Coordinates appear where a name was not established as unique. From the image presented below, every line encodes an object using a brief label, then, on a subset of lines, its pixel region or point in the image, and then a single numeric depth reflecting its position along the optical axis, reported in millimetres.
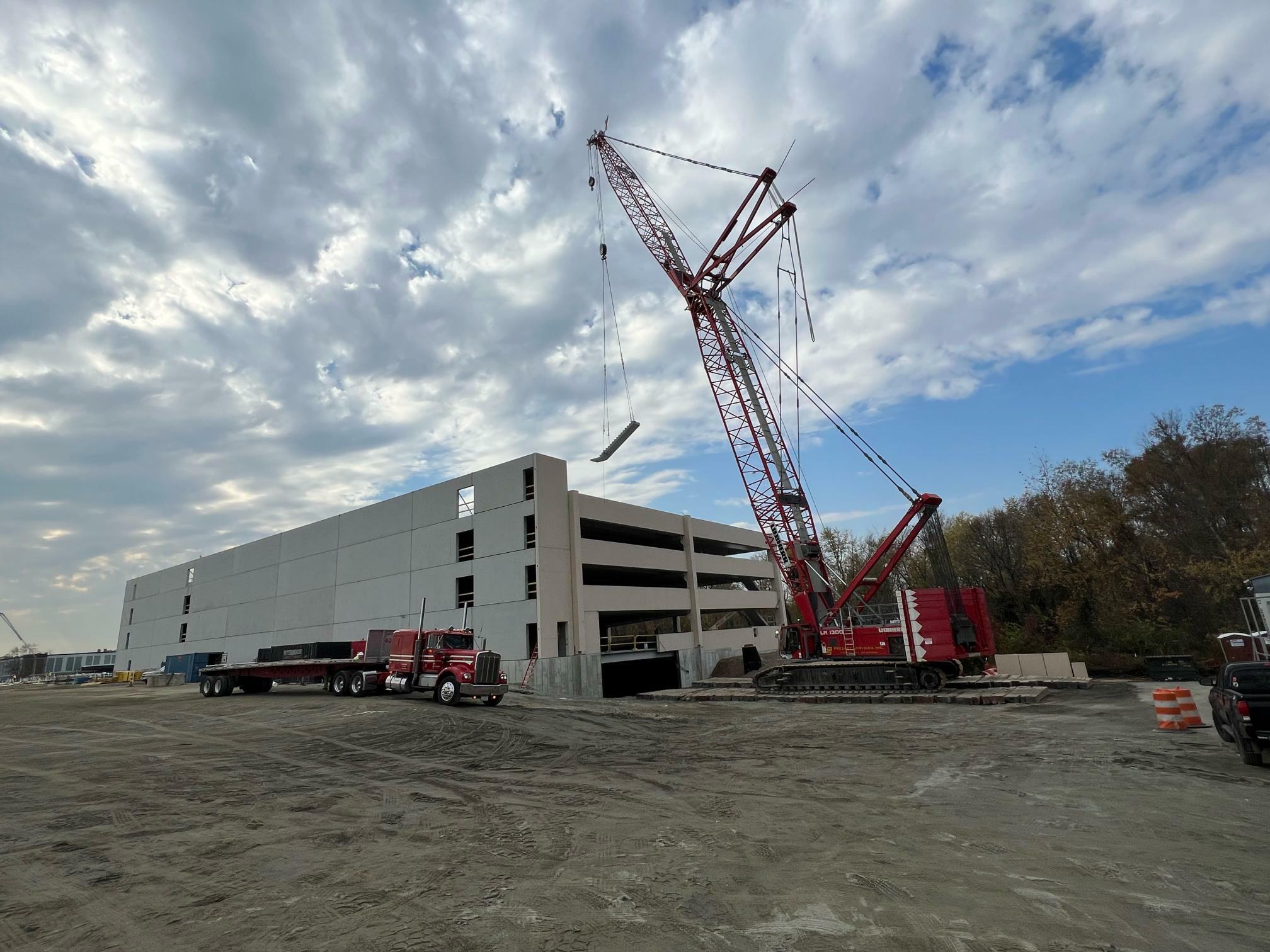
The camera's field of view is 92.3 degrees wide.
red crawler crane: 25688
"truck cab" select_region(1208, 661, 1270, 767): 10406
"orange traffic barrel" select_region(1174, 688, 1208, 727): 15125
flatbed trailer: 22719
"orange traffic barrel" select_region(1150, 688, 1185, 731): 14906
